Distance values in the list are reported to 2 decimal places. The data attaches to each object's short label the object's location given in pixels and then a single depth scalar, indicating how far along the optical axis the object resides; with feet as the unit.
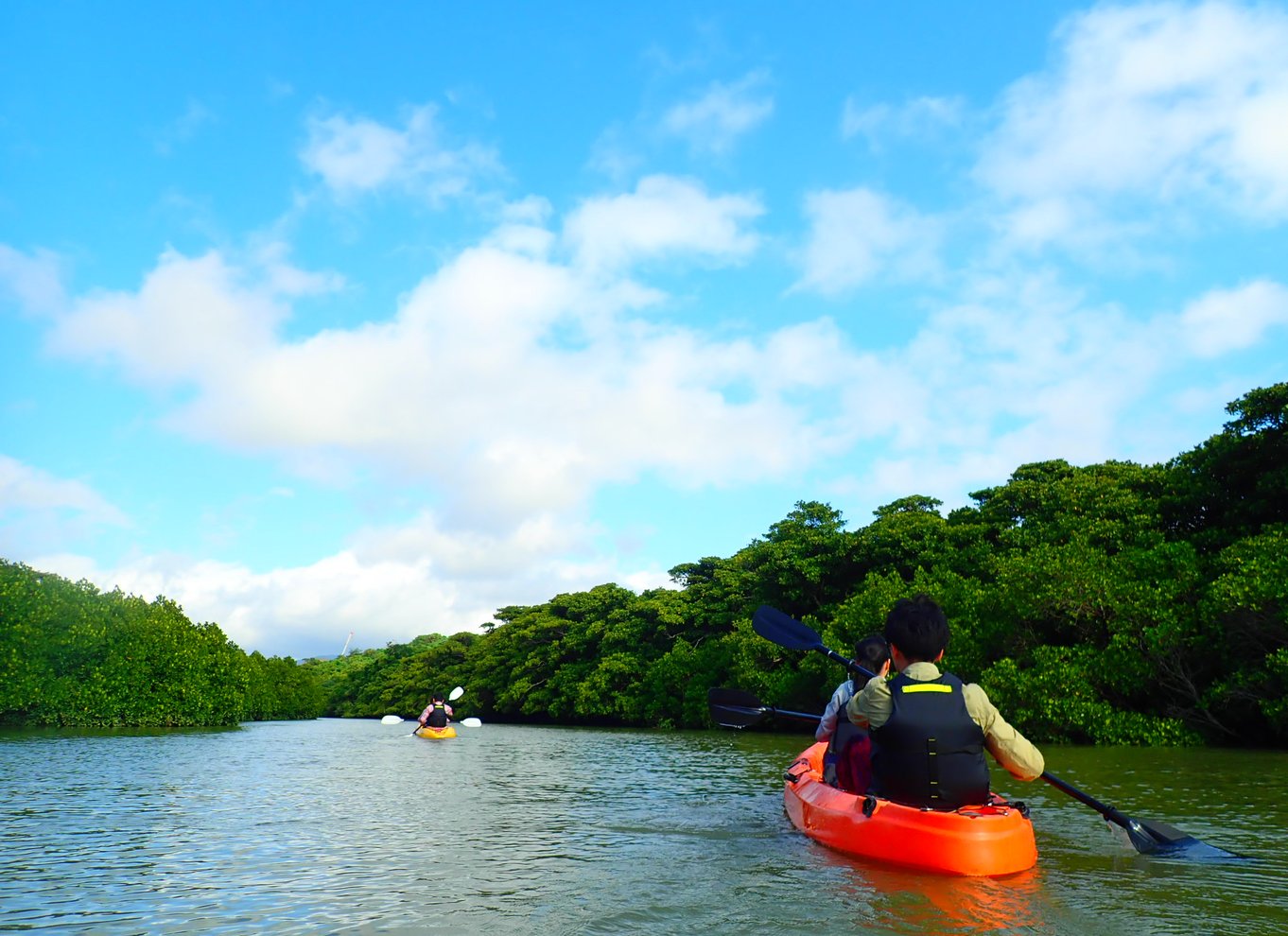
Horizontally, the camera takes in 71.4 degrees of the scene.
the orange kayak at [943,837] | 18.51
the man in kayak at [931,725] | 18.79
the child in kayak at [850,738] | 24.04
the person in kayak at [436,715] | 93.30
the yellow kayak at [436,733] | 91.25
